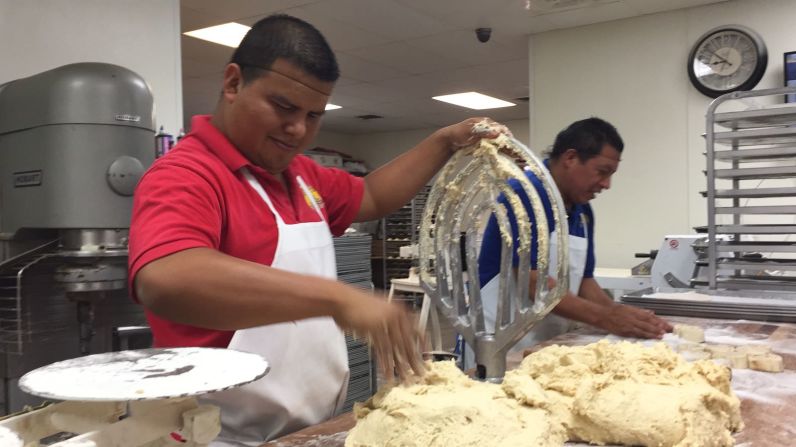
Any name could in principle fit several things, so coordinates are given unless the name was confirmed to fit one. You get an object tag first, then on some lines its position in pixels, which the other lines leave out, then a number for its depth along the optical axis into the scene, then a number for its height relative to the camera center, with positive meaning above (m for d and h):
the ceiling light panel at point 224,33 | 5.07 +1.60
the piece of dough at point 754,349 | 1.70 -0.39
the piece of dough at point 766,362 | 1.60 -0.40
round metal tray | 0.62 -0.17
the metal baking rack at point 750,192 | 2.69 +0.09
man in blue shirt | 2.03 -0.10
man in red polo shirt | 0.89 -0.05
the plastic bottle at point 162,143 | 2.55 +0.34
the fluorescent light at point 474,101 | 7.79 +1.52
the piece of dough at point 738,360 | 1.63 -0.40
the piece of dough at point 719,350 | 1.68 -0.39
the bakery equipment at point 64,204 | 2.15 +0.08
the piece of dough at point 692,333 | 1.95 -0.39
